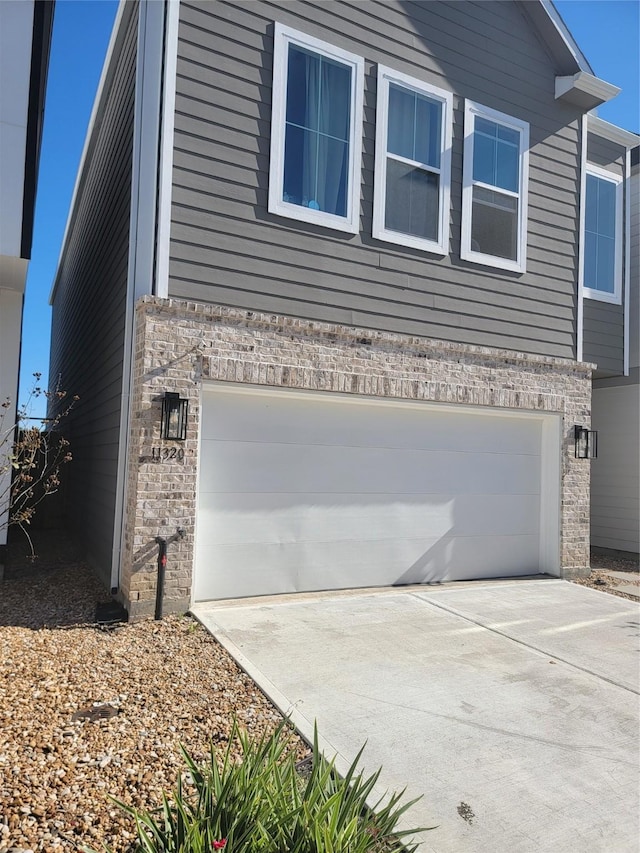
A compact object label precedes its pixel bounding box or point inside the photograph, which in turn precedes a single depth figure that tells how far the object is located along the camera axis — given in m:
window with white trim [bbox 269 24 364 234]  6.14
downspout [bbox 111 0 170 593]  5.59
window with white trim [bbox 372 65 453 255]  6.80
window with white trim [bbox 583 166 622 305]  9.76
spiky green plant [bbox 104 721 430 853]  2.08
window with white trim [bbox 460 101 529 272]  7.44
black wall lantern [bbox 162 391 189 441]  5.43
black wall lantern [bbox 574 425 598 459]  8.11
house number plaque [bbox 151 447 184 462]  5.43
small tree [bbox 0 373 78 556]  4.51
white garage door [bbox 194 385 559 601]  6.04
